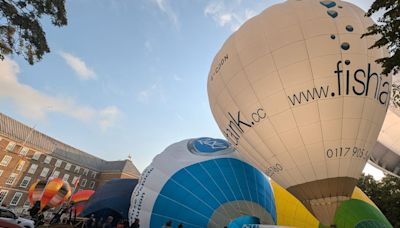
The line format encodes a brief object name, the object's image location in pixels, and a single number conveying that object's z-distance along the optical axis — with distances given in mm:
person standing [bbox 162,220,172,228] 10389
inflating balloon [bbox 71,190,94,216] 21609
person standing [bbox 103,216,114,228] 11935
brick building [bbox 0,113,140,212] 47594
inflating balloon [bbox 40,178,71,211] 21375
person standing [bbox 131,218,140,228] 10586
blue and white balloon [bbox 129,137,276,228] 10945
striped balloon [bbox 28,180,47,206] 23188
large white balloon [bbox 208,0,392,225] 8805
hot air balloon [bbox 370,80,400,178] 19609
